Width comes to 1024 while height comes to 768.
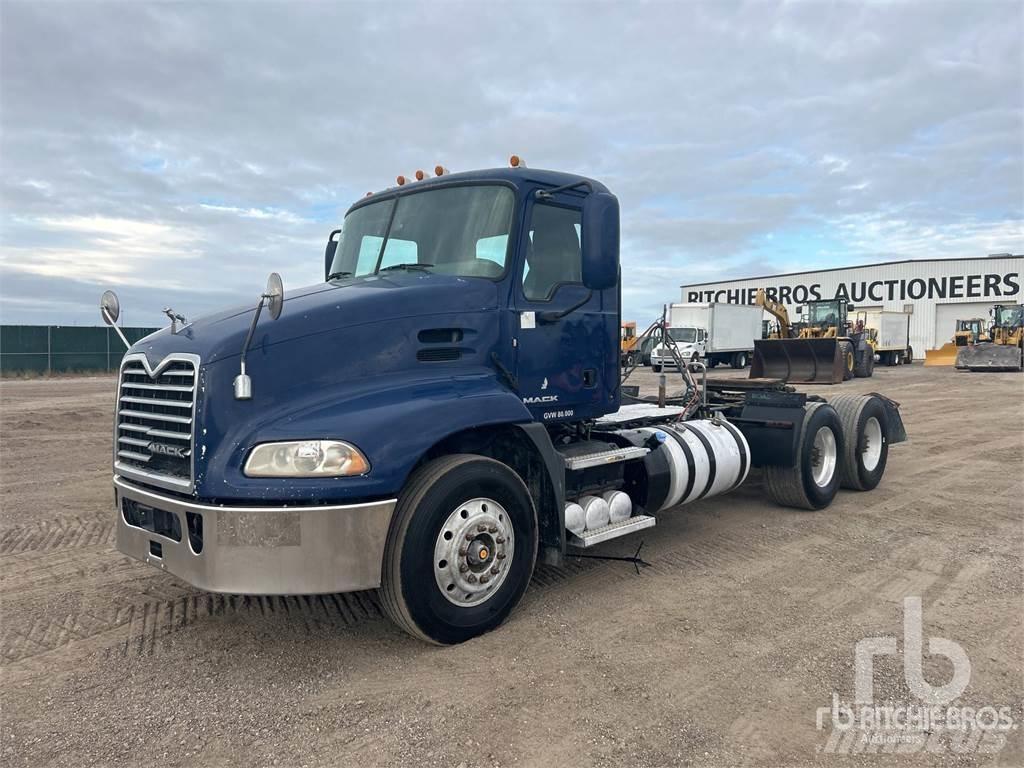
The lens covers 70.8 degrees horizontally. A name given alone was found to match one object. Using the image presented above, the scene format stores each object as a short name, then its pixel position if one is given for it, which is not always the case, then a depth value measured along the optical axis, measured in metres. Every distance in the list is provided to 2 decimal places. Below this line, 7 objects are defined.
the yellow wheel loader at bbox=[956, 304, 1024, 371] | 29.91
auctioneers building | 47.00
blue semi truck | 3.58
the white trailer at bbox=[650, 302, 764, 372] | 34.28
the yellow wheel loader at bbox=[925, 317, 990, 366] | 34.28
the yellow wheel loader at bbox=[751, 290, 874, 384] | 24.44
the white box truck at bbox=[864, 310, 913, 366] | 38.06
